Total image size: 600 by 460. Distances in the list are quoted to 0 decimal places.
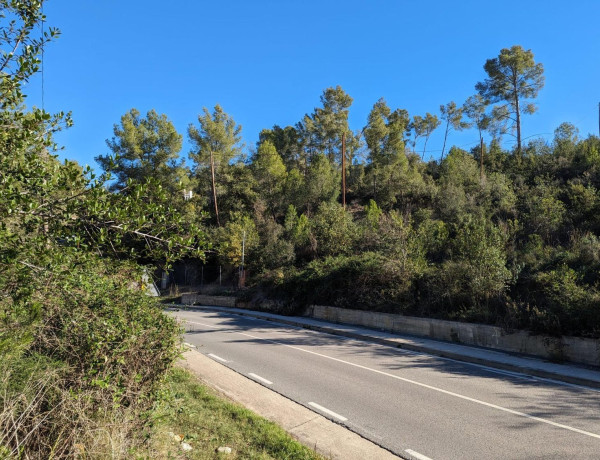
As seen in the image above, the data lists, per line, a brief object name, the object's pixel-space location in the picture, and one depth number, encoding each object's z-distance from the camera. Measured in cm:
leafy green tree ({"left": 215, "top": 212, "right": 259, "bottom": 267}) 3375
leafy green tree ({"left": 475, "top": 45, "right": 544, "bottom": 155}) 3856
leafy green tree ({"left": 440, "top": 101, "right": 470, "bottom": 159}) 5778
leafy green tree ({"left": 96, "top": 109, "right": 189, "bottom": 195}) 3878
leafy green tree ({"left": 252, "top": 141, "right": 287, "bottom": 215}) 4356
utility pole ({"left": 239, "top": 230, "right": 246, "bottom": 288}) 3128
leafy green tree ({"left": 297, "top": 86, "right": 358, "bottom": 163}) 5188
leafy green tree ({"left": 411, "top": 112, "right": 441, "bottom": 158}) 5931
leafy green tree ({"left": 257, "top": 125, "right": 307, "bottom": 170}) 5653
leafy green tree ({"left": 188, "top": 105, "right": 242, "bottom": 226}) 4403
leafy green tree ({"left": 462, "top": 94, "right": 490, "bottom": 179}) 4356
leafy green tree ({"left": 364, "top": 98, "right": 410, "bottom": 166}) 4438
